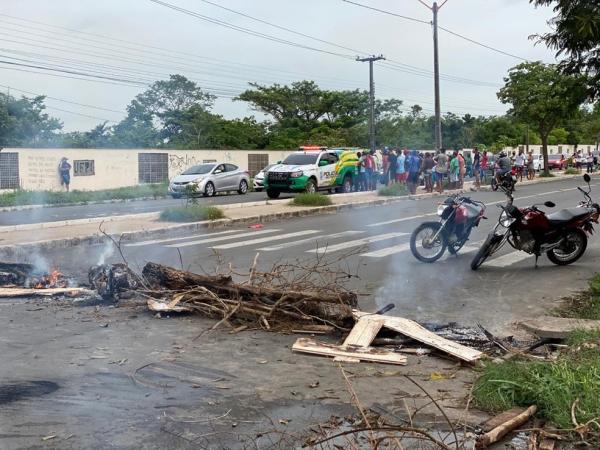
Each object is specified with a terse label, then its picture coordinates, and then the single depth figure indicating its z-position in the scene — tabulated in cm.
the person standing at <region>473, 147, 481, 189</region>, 2851
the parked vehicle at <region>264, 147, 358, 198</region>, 2444
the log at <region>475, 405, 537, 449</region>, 384
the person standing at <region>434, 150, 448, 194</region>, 2489
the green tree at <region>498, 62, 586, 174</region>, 3428
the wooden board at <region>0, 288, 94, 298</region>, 805
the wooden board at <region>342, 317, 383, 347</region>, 586
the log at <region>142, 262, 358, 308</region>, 666
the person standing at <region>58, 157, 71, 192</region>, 2896
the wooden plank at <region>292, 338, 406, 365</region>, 553
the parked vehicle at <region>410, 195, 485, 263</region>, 1035
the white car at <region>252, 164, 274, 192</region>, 3049
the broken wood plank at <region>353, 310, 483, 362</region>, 552
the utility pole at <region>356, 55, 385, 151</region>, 4071
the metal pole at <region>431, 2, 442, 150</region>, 2877
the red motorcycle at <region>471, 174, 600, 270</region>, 954
